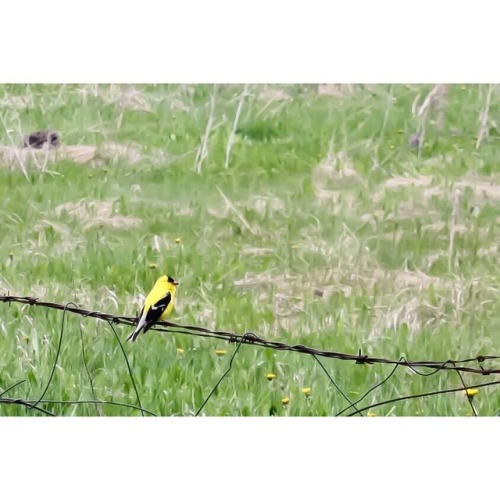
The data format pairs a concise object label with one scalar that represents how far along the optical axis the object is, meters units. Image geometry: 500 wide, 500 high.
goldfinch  8.70
